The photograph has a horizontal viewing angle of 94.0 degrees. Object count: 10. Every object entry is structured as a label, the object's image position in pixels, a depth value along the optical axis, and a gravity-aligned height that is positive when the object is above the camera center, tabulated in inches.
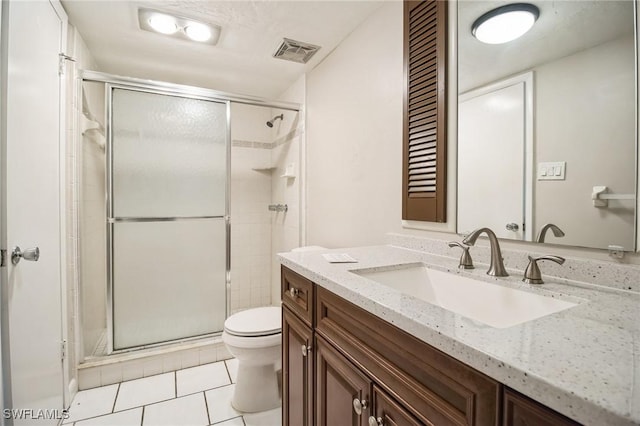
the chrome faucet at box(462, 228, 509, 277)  39.1 -5.8
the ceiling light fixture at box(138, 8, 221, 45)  69.9 +45.4
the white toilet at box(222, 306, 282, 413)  66.4 -34.5
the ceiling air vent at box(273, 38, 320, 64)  82.1 +45.8
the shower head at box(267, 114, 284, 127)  119.7 +37.7
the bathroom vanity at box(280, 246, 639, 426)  16.3 -11.0
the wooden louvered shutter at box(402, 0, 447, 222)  51.1 +17.9
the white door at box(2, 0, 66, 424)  43.6 +1.7
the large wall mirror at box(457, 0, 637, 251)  32.4 +10.7
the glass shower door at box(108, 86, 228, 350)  80.4 -2.0
